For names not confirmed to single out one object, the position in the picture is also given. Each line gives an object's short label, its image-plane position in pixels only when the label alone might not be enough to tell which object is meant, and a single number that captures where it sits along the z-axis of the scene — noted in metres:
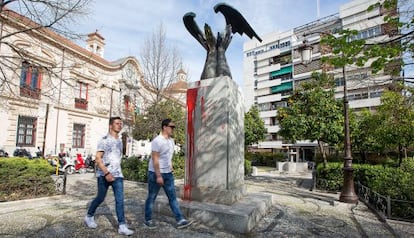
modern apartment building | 33.88
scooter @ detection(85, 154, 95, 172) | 15.97
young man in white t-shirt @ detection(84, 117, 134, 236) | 3.60
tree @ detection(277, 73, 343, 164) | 11.04
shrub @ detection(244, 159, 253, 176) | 15.86
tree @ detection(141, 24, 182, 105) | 12.78
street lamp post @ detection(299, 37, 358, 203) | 6.98
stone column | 4.80
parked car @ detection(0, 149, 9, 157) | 14.25
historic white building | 16.58
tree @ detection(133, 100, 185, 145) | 13.34
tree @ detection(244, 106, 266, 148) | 22.14
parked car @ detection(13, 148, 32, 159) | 15.70
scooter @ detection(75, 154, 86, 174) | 14.92
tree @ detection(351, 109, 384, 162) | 13.21
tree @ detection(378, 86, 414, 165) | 8.73
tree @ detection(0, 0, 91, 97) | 6.51
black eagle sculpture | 5.54
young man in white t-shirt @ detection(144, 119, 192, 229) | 3.89
